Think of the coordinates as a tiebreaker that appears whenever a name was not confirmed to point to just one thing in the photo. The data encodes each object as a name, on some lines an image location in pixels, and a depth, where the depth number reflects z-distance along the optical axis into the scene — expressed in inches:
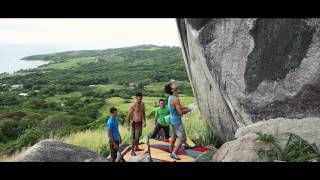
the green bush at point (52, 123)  680.9
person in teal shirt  234.9
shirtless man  254.4
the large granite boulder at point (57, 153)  229.3
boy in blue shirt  239.2
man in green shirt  273.1
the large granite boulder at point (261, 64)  239.8
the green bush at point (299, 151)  215.7
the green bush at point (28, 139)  530.6
